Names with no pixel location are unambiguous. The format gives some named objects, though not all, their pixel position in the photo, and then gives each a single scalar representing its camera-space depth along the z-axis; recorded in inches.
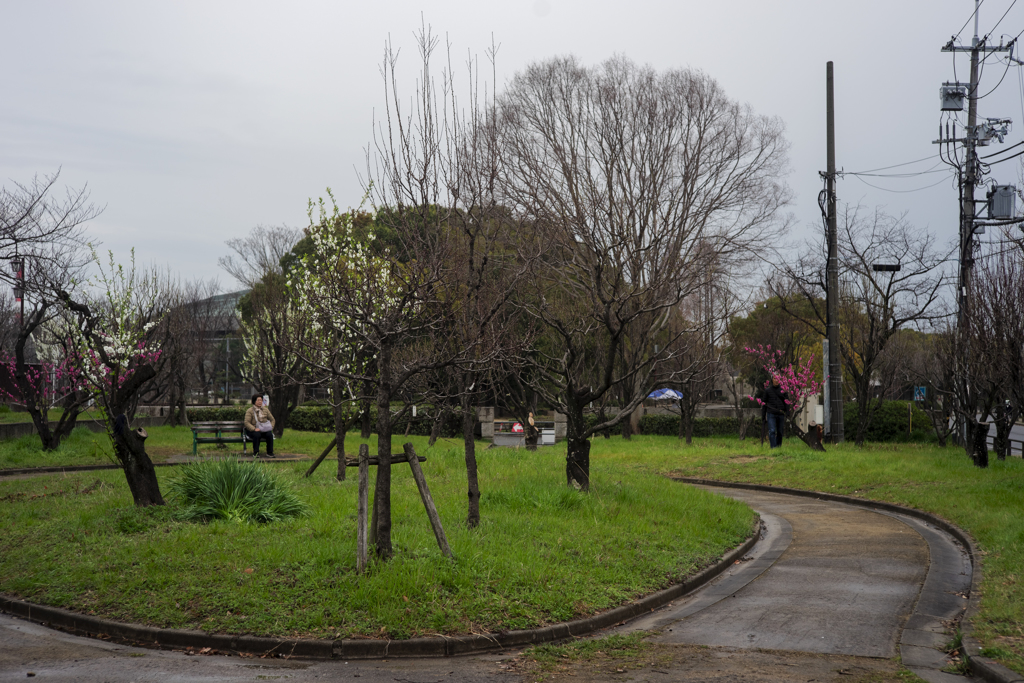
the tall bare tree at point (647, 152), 832.9
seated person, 737.6
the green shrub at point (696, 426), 1227.9
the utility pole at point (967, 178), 645.3
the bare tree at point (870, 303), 883.4
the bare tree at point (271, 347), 896.2
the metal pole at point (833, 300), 814.5
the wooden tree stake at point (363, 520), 271.3
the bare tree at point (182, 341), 950.4
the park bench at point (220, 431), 765.5
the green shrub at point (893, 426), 1010.1
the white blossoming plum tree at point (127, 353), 385.4
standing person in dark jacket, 876.0
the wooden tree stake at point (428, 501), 287.9
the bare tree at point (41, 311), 494.0
